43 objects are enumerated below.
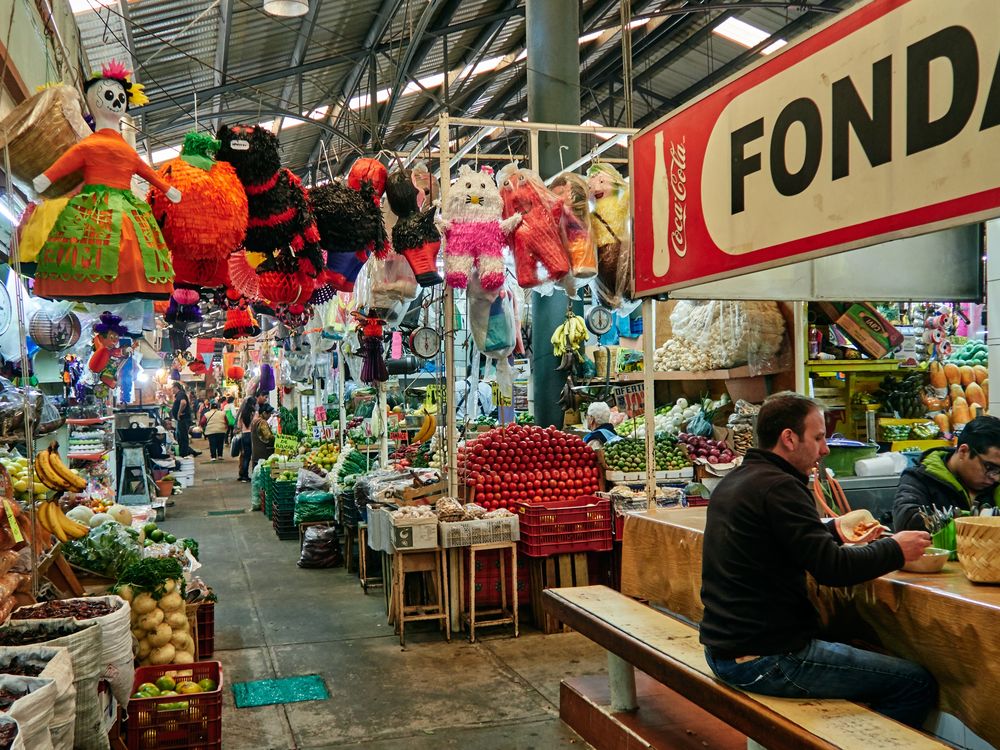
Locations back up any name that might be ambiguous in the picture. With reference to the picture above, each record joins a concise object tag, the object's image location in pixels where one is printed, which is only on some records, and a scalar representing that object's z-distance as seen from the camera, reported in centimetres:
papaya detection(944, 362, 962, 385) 621
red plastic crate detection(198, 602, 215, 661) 576
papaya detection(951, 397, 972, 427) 608
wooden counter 257
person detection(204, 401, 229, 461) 2209
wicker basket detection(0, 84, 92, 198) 376
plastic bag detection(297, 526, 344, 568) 938
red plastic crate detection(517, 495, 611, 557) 657
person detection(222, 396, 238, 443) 2353
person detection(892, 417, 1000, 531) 366
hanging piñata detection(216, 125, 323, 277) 493
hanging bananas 941
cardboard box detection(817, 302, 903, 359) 591
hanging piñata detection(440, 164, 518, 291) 640
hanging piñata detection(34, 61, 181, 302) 379
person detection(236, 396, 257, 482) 1908
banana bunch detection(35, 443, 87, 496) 472
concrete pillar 955
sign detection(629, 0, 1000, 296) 233
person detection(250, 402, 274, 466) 1645
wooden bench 264
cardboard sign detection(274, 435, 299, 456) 1329
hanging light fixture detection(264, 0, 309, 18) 769
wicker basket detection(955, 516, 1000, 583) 273
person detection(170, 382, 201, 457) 2191
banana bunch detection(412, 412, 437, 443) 1073
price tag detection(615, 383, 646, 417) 847
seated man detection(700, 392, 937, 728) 282
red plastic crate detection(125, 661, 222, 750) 381
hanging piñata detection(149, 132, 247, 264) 447
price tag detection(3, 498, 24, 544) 353
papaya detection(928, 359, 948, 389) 616
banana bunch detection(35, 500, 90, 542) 475
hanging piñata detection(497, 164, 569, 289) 636
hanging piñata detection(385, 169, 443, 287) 621
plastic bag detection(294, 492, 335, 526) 952
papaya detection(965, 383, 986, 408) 608
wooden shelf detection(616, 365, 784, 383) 628
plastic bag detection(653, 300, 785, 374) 617
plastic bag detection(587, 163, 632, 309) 659
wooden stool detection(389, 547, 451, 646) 642
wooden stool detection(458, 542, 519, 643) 636
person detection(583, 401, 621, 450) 837
